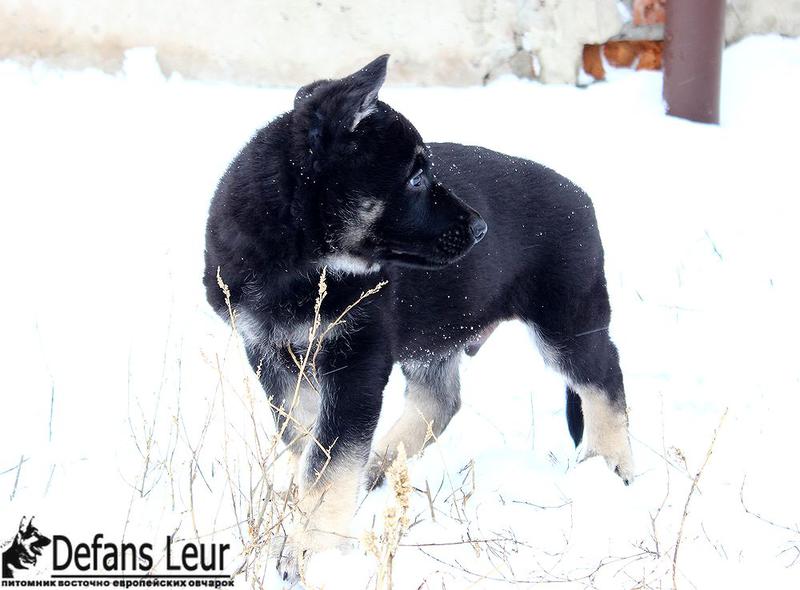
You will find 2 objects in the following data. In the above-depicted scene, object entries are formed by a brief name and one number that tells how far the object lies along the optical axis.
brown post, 5.81
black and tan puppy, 3.00
